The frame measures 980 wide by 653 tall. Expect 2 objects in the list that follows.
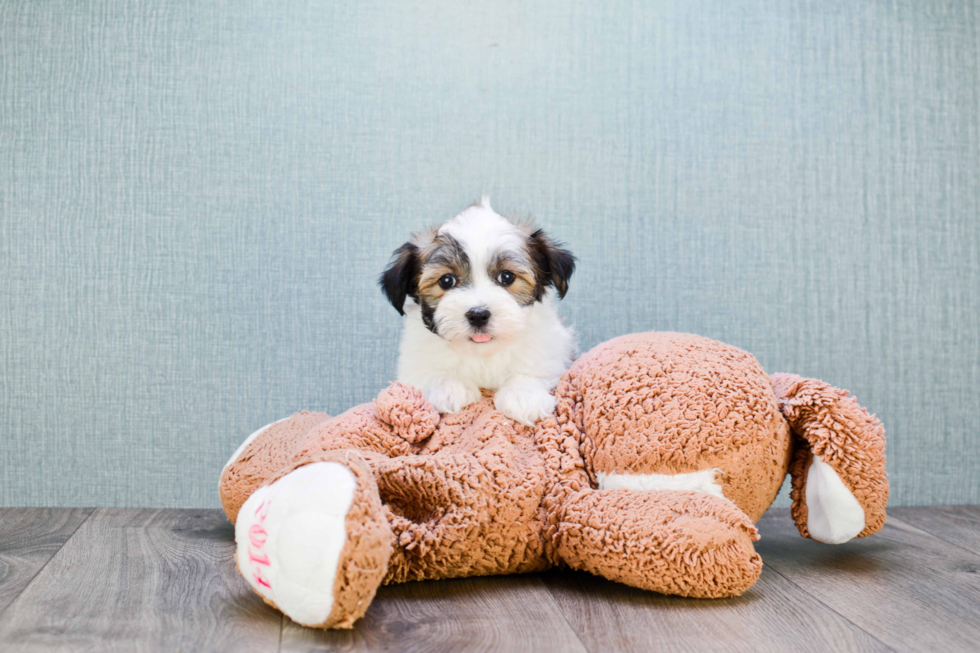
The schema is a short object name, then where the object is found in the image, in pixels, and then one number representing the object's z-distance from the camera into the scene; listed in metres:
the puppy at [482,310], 0.73
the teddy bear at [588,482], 0.59
